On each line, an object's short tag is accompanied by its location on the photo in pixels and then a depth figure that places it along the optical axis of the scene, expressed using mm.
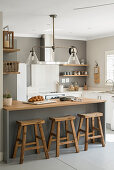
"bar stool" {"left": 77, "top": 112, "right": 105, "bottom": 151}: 4879
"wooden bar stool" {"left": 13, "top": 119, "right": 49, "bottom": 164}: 4234
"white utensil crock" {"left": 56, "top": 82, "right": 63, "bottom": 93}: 7815
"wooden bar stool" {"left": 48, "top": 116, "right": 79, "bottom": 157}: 4555
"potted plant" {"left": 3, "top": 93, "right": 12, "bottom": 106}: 4484
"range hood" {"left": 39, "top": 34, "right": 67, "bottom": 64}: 7602
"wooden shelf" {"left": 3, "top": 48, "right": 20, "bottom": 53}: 4715
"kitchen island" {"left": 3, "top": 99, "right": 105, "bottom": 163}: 4285
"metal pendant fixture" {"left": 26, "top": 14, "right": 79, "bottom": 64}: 4910
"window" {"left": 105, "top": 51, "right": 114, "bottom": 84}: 7734
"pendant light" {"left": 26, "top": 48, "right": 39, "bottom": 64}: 4913
